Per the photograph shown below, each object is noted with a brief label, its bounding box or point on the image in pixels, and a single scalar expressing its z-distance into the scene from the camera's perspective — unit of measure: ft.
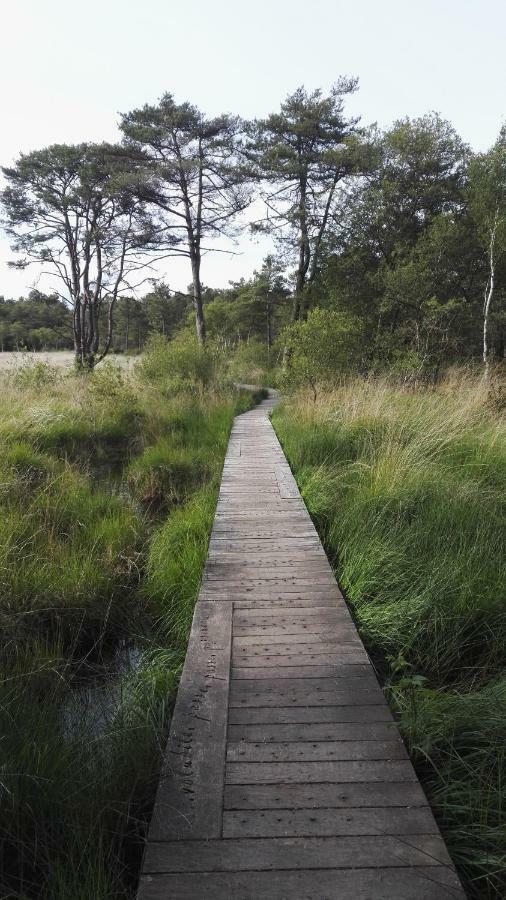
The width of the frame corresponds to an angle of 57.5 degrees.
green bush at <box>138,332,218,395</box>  42.93
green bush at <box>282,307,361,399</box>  36.35
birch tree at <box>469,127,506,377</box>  54.24
